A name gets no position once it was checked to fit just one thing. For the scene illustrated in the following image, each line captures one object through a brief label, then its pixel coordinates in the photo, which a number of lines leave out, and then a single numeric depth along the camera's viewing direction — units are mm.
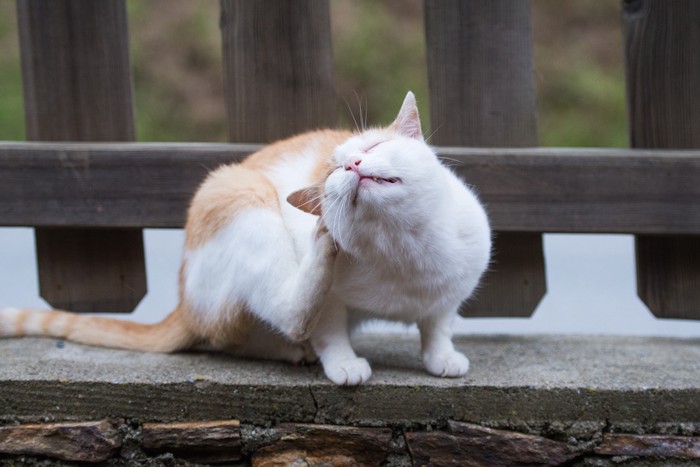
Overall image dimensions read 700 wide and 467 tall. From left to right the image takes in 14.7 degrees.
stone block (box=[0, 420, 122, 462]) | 2854
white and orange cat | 2780
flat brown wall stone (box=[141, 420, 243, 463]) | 2853
